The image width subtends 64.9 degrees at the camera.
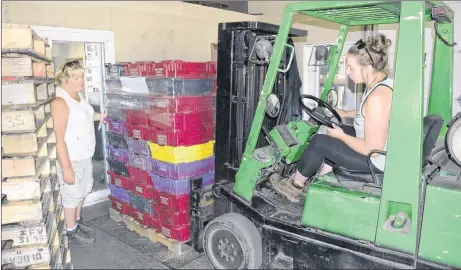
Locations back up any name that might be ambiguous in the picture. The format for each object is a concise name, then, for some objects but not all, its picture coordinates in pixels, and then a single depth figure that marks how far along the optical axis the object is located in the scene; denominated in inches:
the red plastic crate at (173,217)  173.6
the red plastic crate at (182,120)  167.8
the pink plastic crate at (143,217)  187.6
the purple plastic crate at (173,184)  172.1
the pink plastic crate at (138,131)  183.6
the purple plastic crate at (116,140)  200.0
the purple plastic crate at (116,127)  199.7
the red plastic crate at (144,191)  185.1
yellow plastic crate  170.1
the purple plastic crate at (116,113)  200.2
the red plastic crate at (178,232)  174.4
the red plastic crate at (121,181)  198.4
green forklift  98.5
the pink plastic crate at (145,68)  178.6
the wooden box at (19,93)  111.7
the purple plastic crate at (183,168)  171.2
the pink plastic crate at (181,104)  167.0
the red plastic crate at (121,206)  202.1
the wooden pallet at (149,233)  173.6
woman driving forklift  107.5
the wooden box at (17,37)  109.7
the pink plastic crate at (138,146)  185.0
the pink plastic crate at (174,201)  172.6
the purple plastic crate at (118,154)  199.0
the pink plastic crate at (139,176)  185.7
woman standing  166.4
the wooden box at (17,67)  112.9
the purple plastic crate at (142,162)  183.9
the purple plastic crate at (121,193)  201.5
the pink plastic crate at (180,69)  167.0
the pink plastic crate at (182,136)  169.0
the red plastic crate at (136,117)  184.5
